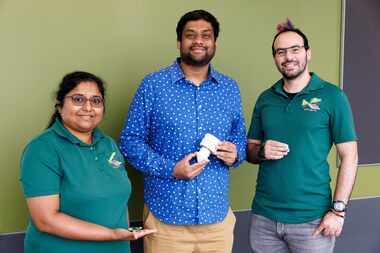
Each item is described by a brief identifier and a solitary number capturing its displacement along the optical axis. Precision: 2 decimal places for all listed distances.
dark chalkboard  2.93
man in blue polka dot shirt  1.91
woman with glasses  1.48
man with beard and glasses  1.93
